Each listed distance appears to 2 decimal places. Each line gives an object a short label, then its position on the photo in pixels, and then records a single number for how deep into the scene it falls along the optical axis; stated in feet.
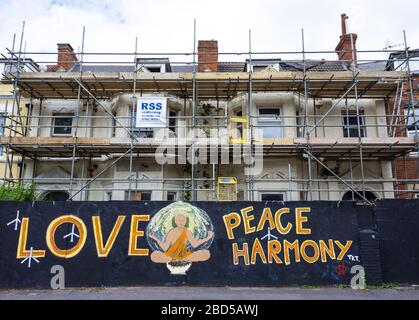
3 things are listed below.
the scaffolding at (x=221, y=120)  46.37
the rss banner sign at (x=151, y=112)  46.70
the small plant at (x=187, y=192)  49.11
